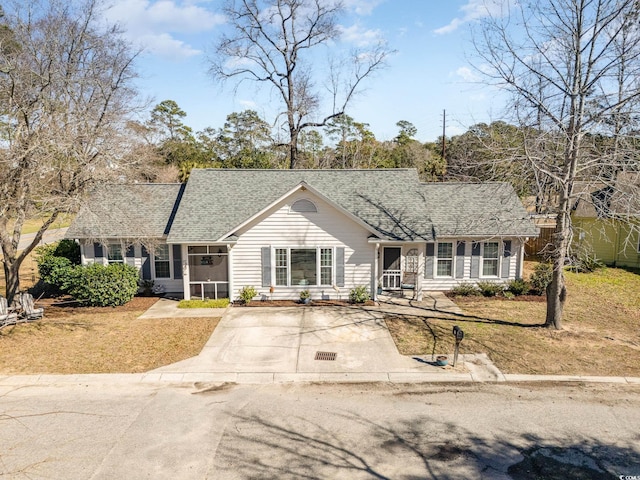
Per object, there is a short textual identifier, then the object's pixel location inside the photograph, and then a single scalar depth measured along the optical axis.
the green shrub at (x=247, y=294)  16.97
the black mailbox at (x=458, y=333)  10.91
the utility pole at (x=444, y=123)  39.61
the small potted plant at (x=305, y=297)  16.91
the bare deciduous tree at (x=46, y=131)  13.01
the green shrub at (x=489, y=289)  18.16
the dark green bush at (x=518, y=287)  18.33
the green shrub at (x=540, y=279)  18.41
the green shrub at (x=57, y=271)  17.94
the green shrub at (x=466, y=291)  18.27
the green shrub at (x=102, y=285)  16.47
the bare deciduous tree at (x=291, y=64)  31.53
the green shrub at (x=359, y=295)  16.95
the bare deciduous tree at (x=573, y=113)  12.09
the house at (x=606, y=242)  24.06
